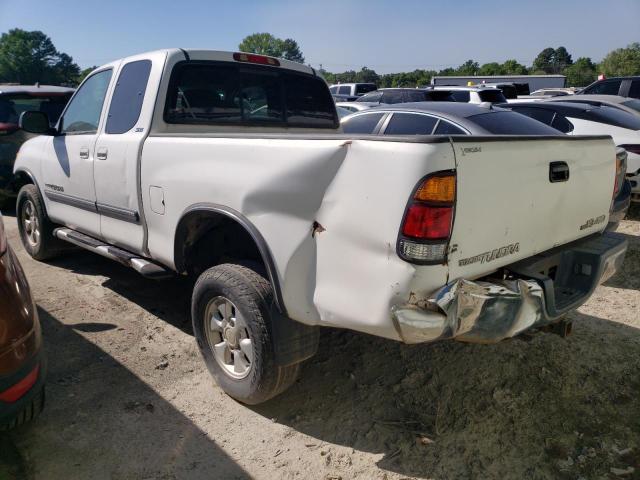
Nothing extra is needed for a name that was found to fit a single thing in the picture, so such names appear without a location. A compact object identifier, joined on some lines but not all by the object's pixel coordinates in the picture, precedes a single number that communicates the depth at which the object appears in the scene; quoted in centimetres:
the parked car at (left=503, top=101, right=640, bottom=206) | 680
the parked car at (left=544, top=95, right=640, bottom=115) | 851
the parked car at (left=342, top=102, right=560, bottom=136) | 557
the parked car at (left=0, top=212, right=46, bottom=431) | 232
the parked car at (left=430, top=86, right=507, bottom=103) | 1200
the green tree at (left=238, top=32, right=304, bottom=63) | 10131
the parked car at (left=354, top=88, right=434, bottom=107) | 1161
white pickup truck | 213
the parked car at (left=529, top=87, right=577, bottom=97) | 2053
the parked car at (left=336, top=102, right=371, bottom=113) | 1071
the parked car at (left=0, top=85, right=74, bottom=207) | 726
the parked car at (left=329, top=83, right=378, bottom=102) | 2203
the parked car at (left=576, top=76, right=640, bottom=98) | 1221
